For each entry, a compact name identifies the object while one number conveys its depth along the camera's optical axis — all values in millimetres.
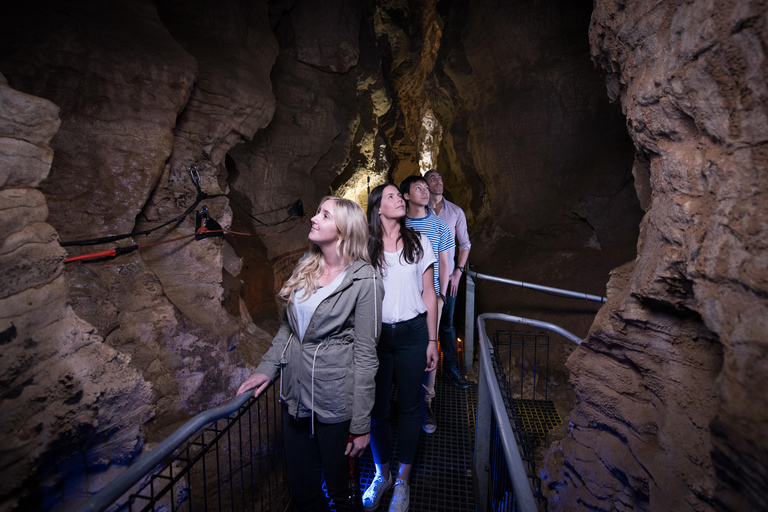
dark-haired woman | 2355
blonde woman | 1821
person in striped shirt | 3139
